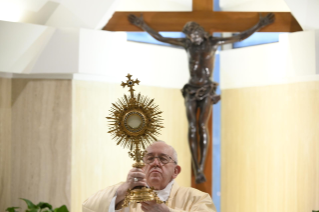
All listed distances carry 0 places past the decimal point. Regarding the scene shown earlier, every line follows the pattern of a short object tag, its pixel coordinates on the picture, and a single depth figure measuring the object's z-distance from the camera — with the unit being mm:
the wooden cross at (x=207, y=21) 11914
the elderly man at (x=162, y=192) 7309
